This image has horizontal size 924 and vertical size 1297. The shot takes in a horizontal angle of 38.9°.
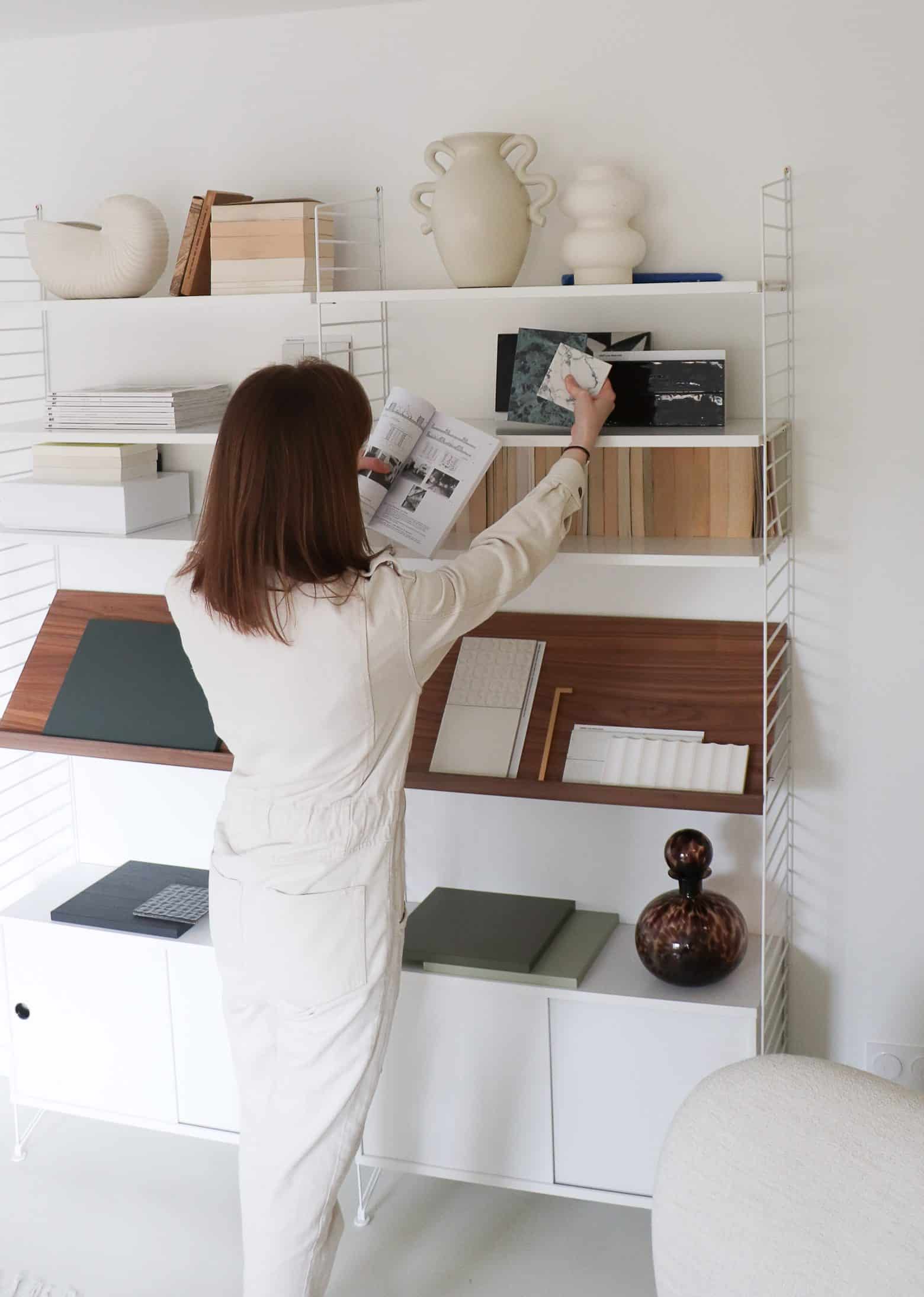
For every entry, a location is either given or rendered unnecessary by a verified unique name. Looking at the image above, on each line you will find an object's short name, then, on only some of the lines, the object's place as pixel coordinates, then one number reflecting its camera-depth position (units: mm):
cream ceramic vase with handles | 2178
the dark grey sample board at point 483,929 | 2377
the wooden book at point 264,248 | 2359
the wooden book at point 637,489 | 2346
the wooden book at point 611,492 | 2355
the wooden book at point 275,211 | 2350
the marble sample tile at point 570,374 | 2221
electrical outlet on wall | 2502
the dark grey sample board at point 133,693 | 2627
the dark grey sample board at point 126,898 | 2621
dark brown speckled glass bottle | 2275
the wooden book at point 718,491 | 2314
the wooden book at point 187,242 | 2443
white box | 2559
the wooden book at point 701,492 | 2326
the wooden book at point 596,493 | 2373
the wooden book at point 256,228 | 2354
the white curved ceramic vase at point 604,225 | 2182
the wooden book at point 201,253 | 2434
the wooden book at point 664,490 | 2346
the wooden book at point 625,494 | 2350
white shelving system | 2195
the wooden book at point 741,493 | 2299
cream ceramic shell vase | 2467
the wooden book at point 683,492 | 2336
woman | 1819
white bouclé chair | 1296
